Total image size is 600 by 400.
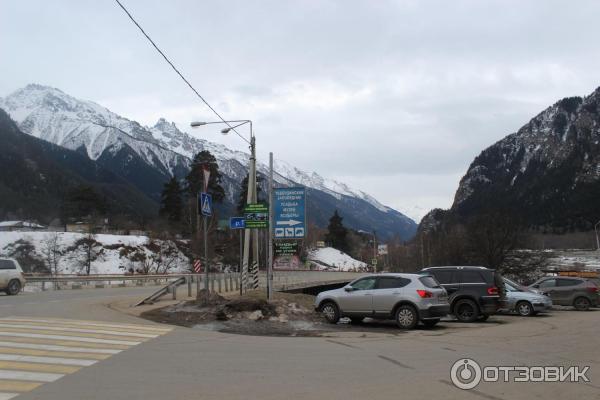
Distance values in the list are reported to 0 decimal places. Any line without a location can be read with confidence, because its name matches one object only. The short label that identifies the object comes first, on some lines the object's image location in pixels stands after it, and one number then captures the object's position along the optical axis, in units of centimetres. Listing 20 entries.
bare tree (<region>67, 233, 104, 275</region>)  7872
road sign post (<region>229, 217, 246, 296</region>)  2649
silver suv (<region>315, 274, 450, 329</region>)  1656
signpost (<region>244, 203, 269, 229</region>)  2380
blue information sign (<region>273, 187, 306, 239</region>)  2358
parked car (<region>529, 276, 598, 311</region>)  2591
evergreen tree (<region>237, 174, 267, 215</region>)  9489
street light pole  2778
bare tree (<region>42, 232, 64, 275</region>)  7500
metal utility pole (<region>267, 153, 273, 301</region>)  2272
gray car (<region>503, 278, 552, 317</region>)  2252
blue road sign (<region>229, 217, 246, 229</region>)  2658
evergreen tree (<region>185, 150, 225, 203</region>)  9076
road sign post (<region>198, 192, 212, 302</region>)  1898
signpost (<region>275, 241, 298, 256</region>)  2425
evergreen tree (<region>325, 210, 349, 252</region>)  14314
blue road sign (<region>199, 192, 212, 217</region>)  1898
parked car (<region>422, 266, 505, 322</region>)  1948
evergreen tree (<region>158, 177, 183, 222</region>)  10812
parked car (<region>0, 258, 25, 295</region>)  2853
